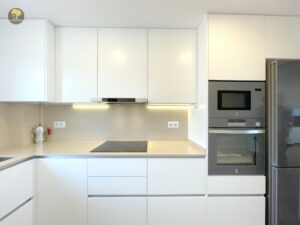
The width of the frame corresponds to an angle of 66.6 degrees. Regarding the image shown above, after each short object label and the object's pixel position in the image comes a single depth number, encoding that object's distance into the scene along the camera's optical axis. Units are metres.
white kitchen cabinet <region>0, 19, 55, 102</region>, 2.20
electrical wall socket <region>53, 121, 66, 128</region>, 2.80
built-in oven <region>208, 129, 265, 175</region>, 2.02
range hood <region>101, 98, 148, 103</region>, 2.36
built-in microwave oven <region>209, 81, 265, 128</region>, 2.03
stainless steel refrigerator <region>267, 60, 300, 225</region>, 1.91
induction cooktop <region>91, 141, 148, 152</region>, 2.20
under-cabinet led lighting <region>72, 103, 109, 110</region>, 2.80
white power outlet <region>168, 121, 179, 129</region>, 2.83
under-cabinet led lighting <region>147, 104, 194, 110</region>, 2.81
